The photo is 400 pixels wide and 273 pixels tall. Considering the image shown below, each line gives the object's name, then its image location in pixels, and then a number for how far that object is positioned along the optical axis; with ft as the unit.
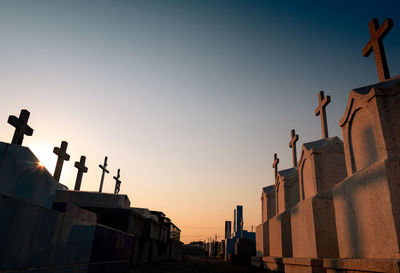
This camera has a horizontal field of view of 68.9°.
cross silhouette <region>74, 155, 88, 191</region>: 55.59
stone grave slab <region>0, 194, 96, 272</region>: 11.12
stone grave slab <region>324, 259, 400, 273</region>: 16.14
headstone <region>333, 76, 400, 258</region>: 18.44
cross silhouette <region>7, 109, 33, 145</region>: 33.63
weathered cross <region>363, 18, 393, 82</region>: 24.67
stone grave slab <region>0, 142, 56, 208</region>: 14.53
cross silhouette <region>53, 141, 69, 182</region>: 44.91
